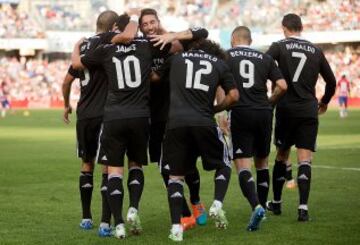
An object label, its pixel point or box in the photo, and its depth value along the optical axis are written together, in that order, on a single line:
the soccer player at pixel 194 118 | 9.62
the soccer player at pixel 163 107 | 9.90
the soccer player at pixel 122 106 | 9.80
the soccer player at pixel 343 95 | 44.00
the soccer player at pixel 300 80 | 11.42
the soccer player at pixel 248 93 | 10.81
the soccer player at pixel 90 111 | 10.19
